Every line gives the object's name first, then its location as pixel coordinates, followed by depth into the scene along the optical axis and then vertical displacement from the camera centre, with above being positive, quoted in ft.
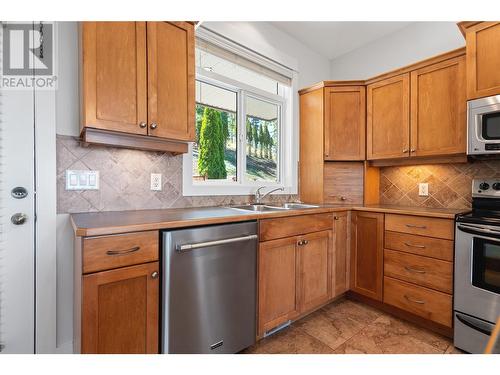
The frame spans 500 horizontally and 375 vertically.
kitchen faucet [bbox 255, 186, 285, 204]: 8.08 -0.36
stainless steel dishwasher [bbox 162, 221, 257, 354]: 4.11 -1.89
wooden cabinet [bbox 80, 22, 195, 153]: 4.50 +1.95
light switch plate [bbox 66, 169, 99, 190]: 4.99 +0.06
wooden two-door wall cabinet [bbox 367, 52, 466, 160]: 6.81 +2.19
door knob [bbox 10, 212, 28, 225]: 4.46 -0.64
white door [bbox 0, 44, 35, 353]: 4.40 -0.74
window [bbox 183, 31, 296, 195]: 7.41 +1.91
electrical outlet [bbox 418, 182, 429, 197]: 8.28 -0.14
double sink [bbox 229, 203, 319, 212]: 7.51 -0.71
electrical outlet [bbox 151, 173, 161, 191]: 6.05 +0.06
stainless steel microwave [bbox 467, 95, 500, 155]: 5.83 +1.42
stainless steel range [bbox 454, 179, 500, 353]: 5.23 -2.04
